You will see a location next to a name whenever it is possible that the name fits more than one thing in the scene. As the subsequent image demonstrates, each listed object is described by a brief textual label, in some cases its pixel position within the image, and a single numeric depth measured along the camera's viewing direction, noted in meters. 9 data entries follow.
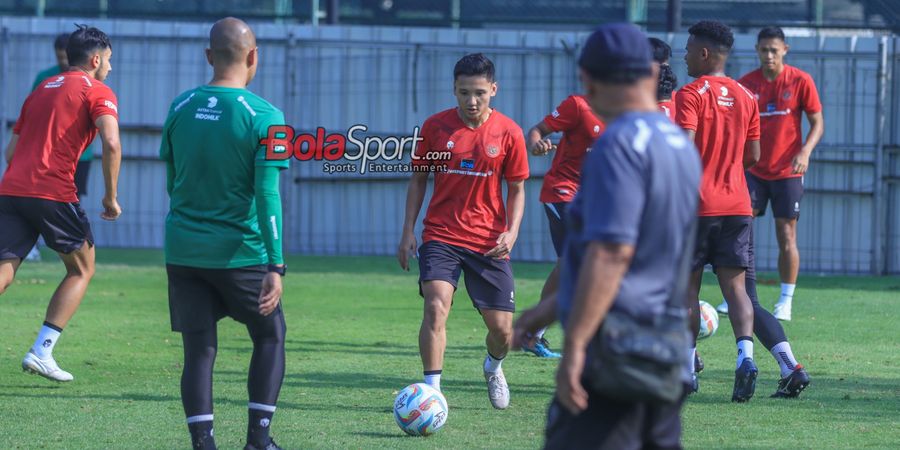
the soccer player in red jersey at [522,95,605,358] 17.19
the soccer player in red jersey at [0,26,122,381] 16.56
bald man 11.71
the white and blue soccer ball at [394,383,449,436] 13.47
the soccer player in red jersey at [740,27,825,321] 23.05
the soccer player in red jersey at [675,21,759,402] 15.69
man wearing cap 7.46
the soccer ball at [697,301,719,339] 19.05
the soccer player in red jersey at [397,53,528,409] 15.15
